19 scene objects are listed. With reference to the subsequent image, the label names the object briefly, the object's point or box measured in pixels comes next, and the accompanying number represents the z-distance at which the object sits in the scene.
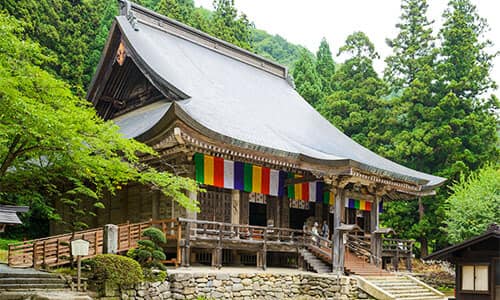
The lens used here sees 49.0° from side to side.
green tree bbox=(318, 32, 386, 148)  33.81
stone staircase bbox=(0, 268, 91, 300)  11.59
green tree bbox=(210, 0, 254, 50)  40.06
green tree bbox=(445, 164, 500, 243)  23.14
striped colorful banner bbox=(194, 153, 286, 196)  17.39
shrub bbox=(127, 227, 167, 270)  13.98
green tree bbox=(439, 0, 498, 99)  30.31
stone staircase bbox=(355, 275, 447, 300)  17.12
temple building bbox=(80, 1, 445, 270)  17.09
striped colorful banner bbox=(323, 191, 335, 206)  22.19
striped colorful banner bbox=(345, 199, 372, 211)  22.92
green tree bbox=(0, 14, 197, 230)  10.90
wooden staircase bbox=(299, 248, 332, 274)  18.40
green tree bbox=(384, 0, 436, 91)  33.44
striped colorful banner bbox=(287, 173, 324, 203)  20.48
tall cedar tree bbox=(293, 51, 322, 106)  38.97
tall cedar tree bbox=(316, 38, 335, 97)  44.03
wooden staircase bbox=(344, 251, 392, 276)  18.25
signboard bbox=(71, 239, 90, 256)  12.53
